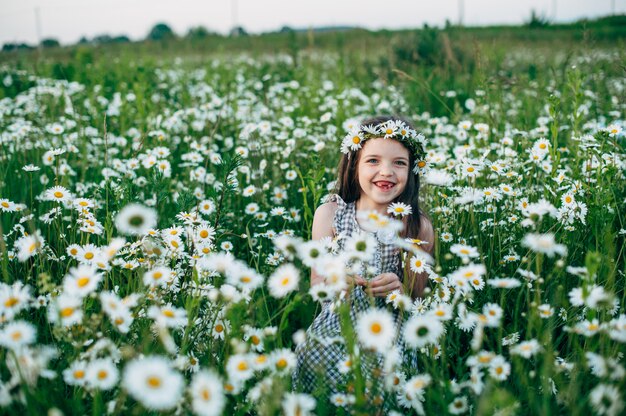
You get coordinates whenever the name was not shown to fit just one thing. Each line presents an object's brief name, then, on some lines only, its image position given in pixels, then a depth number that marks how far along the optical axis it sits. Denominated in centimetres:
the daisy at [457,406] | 135
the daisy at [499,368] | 138
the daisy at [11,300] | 130
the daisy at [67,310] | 129
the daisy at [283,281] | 142
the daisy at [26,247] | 168
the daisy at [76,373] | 129
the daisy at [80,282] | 133
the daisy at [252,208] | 290
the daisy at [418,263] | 195
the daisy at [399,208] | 211
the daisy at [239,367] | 129
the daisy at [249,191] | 304
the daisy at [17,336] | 118
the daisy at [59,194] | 226
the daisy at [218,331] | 170
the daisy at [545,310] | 155
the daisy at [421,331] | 132
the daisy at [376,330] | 129
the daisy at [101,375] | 120
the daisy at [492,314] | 142
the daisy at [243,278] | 144
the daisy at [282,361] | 134
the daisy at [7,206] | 229
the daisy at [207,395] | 105
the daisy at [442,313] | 147
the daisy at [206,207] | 273
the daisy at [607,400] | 113
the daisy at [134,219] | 135
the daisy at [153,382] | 99
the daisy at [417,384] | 138
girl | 205
